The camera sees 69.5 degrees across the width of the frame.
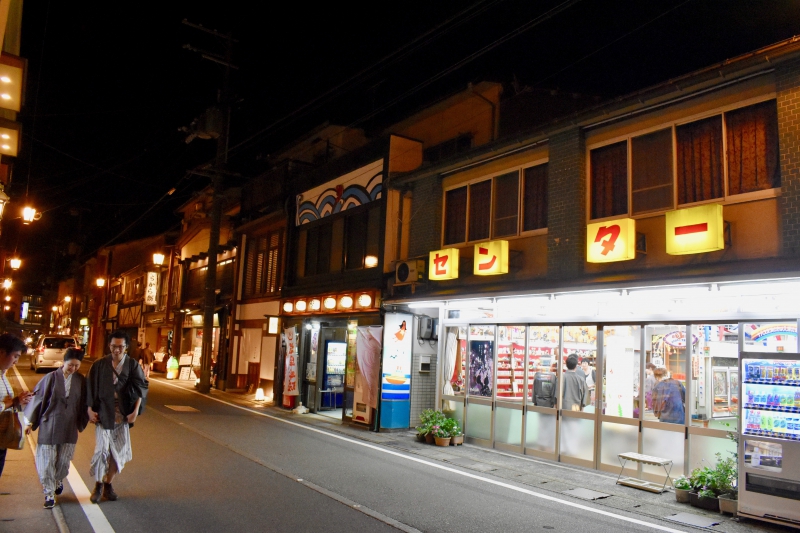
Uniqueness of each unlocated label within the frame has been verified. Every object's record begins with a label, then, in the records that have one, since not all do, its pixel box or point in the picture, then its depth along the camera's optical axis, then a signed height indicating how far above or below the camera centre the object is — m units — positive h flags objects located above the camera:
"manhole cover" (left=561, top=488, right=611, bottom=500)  8.89 -2.29
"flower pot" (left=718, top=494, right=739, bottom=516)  7.99 -2.10
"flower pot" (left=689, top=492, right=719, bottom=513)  8.25 -2.17
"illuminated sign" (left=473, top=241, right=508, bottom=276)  12.52 +1.83
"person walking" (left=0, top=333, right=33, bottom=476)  6.18 -0.48
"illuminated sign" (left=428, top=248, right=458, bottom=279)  13.66 +1.81
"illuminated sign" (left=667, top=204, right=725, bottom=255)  8.78 +1.87
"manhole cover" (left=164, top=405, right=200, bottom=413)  17.23 -2.43
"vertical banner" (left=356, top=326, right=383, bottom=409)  15.39 -0.61
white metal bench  9.18 -1.96
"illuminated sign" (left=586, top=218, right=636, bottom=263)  10.16 +1.91
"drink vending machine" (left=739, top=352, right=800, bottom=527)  7.48 -1.12
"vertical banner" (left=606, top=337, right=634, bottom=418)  10.67 -0.54
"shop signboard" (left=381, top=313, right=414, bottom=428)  15.05 -0.93
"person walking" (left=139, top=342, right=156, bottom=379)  23.72 -1.31
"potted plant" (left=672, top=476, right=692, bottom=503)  8.63 -2.06
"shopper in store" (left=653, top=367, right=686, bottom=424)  9.84 -0.83
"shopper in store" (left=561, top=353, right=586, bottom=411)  11.42 -0.85
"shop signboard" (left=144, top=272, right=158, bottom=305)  37.31 +2.27
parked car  27.20 -1.37
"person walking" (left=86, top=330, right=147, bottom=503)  7.25 -1.04
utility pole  23.36 +5.48
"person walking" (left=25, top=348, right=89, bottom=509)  6.90 -1.17
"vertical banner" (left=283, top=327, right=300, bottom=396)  18.96 -1.10
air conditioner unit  14.70 +1.72
